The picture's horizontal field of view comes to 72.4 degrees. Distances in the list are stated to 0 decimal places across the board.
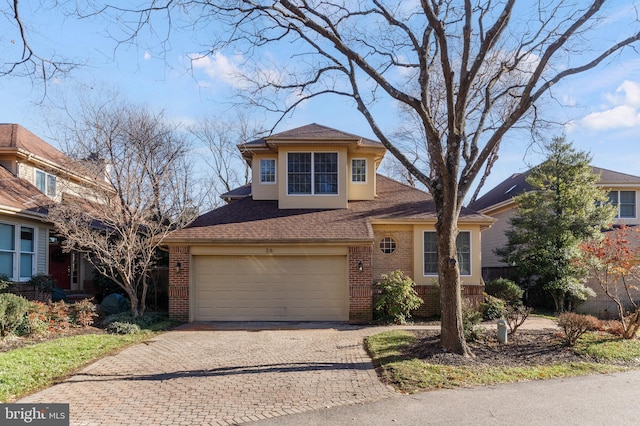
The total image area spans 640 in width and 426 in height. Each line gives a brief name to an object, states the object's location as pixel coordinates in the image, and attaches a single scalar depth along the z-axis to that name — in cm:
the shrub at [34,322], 1056
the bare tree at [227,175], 3152
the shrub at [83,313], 1172
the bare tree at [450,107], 862
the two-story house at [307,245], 1332
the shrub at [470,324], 970
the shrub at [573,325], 923
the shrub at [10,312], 1001
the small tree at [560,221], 1602
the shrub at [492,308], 1347
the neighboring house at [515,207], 2029
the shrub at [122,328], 1123
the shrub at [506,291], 1491
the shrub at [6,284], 1219
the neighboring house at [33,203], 1405
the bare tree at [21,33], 695
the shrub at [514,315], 1021
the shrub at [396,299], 1287
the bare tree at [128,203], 1249
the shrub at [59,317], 1126
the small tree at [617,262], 1009
